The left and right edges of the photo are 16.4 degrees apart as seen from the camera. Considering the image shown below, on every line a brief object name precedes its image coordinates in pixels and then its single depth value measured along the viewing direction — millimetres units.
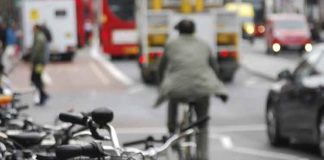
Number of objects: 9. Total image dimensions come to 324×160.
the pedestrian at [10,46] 42806
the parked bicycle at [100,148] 5020
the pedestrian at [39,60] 24234
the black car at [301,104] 13414
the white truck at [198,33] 28203
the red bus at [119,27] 44781
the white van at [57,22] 47062
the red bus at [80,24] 56688
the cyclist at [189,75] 11938
